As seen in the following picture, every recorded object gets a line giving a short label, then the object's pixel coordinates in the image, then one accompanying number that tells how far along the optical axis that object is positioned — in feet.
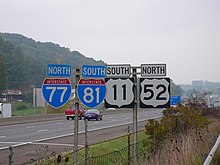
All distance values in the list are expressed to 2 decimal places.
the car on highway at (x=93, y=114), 153.23
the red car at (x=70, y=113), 159.89
